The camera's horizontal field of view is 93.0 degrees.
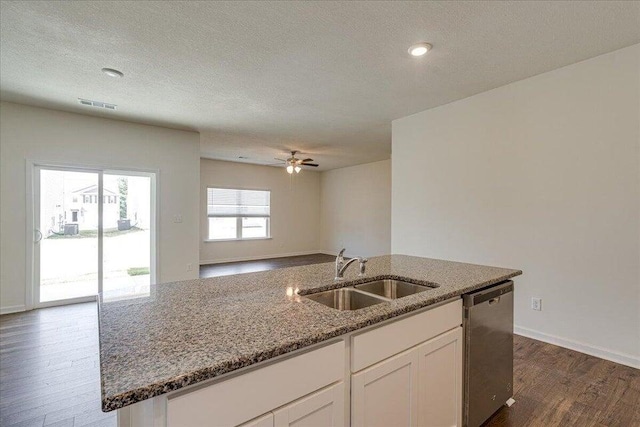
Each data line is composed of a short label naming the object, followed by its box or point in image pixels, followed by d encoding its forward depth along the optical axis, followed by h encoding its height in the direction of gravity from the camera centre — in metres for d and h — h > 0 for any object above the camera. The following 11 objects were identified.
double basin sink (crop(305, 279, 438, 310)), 1.77 -0.51
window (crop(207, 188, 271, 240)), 7.86 -0.08
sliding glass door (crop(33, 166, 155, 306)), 4.27 -0.34
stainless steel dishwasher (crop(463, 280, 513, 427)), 1.73 -0.84
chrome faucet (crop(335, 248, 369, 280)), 1.92 -0.35
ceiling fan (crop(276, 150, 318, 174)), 6.46 +1.02
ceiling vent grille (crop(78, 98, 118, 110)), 3.83 +1.37
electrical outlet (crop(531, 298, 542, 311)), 3.11 -0.95
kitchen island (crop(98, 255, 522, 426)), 0.83 -0.44
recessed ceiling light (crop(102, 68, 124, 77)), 2.99 +1.37
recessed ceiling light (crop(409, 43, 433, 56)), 2.54 +1.39
